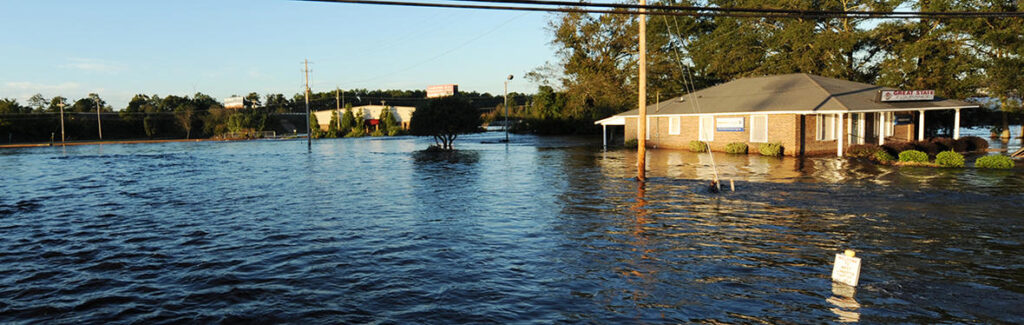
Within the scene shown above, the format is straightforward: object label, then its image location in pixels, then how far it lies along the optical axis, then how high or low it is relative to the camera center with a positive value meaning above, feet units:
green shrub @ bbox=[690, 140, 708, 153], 126.31 -3.20
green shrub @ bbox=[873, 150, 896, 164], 90.96 -4.11
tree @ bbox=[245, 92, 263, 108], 482.65 +30.01
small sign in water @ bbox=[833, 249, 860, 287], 25.92 -6.11
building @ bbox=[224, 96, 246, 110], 419.48 +23.05
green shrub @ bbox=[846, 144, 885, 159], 98.48 -3.40
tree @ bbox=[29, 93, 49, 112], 364.48 +22.80
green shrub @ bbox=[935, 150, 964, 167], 80.48 -4.05
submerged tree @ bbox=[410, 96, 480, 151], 150.51 +4.22
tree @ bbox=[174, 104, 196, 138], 314.76 +10.10
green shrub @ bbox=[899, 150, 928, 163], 84.43 -3.69
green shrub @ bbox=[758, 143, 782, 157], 107.86 -3.24
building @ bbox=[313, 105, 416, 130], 372.99 +12.18
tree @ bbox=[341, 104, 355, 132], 325.99 +7.51
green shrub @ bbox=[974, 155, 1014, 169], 77.66 -4.33
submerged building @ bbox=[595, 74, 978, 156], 106.83 +3.17
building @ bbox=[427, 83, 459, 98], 479.00 +35.28
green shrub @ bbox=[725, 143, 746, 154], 116.16 -3.21
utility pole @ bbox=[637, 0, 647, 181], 64.69 +2.50
